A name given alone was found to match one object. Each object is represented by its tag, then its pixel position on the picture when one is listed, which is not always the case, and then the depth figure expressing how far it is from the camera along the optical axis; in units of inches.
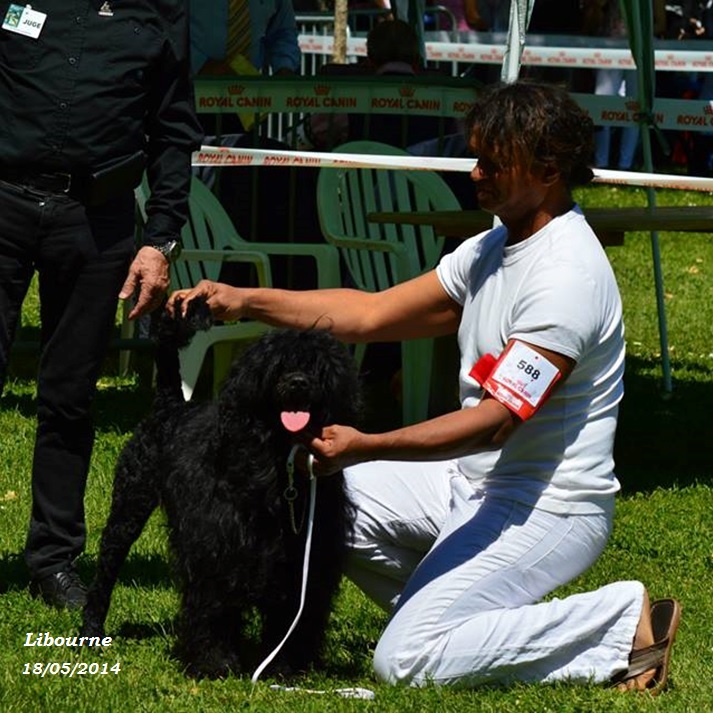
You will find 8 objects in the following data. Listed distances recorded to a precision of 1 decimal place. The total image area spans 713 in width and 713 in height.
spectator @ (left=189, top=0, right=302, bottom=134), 691.4
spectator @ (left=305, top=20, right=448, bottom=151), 694.7
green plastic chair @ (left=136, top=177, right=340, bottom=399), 577.6
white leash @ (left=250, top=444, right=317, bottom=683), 292.8
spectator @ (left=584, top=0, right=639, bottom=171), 1245.1
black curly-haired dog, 287.9
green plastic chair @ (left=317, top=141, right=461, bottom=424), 605.0
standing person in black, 351.3
